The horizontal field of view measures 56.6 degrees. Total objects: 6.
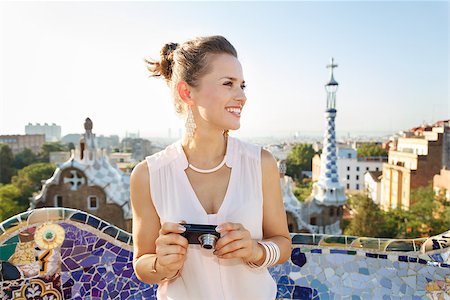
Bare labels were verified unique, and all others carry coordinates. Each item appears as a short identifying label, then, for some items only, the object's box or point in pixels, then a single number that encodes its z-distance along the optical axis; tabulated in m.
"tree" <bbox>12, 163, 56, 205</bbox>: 14.18
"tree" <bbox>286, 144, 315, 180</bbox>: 30.69
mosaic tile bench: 1.82
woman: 1.12
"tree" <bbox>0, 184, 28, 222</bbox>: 11.60
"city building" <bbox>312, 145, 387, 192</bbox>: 27.73
